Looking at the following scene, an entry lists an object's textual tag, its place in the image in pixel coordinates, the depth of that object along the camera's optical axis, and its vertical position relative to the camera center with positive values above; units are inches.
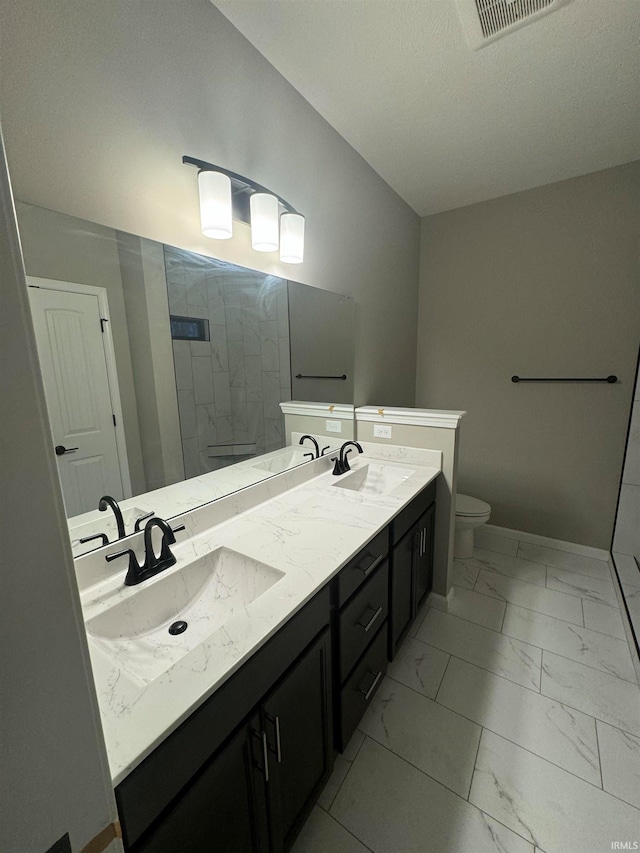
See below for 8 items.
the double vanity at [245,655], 23.7 -25.7
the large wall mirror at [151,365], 34.3 +0.5
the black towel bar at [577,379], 87.2 -4.0
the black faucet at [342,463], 70.9 -19.4
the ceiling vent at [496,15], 45.1 +45.9
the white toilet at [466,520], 90.0 -39.3
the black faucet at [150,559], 37.0 -20.7
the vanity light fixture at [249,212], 43.3 +21.6
